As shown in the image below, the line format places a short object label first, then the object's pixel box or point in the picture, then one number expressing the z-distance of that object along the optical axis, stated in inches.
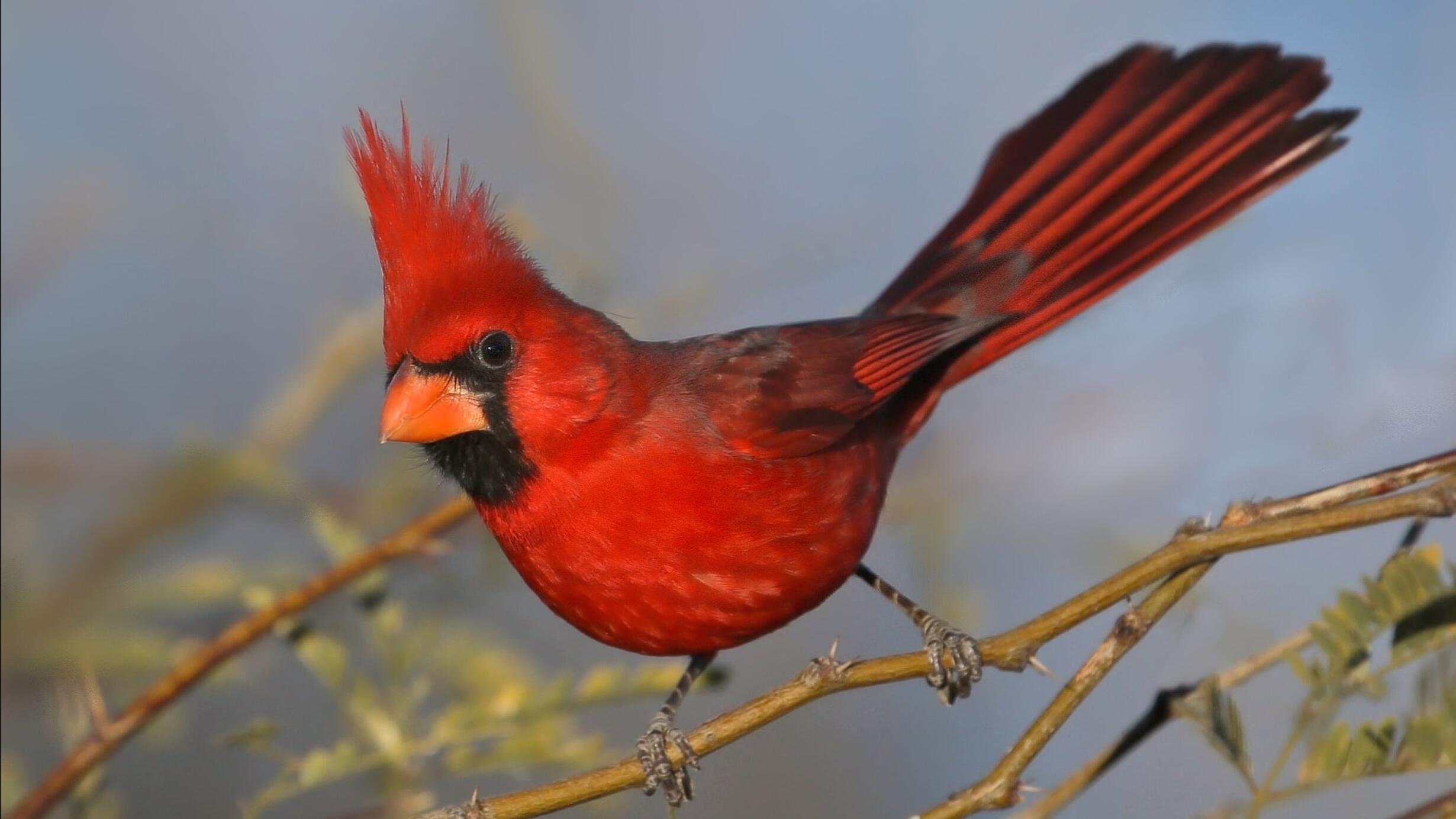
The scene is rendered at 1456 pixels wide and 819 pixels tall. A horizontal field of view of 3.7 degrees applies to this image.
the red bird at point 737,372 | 146.6
